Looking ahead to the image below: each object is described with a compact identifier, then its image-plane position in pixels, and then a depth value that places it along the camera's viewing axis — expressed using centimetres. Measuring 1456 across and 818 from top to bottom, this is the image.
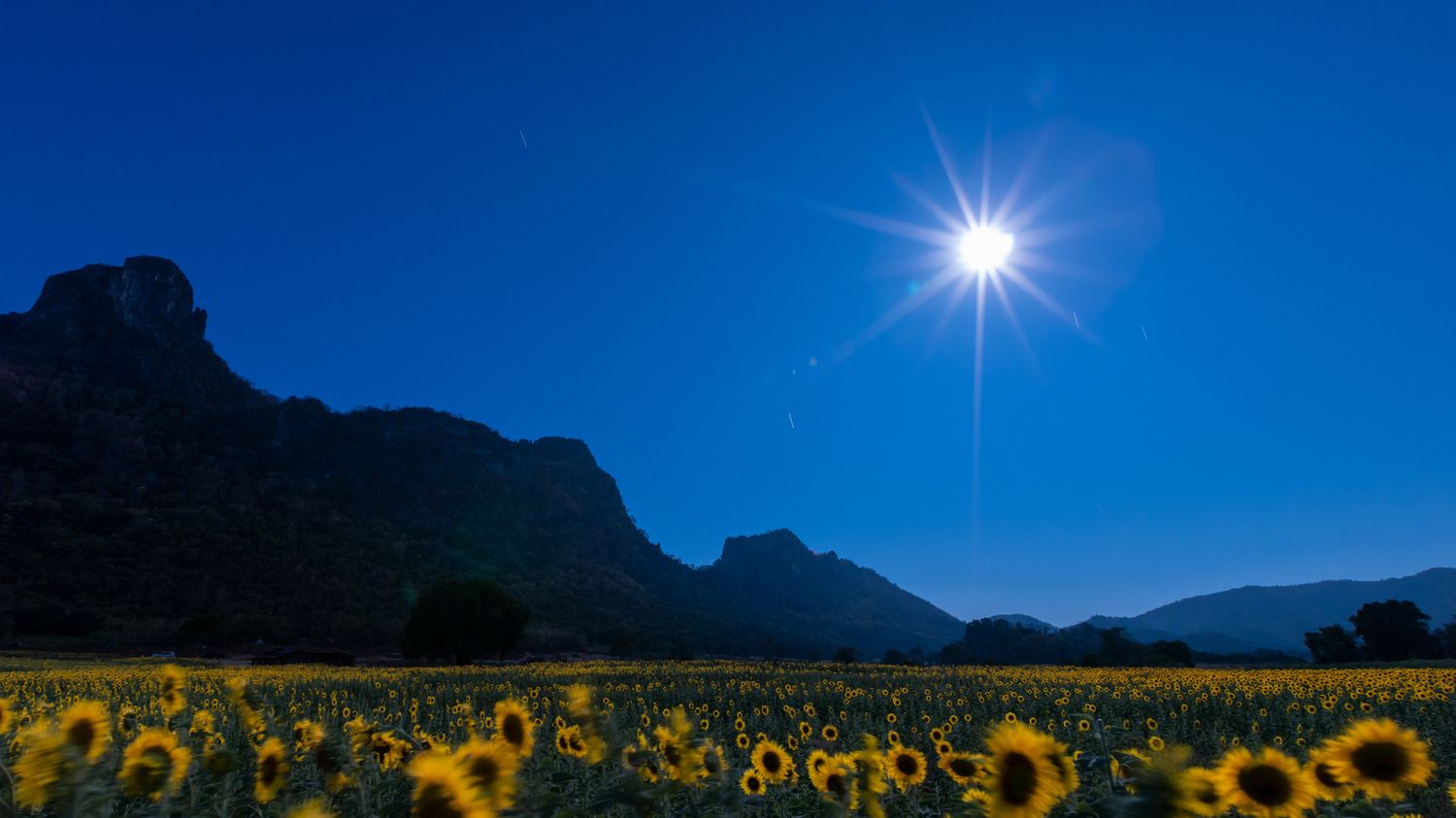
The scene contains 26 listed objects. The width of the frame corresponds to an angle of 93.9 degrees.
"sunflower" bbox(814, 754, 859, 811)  215
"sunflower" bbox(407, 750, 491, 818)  131
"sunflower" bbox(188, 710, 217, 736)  365
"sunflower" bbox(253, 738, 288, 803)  208
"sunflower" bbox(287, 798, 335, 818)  142
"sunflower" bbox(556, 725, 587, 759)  329
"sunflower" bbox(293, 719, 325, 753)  224
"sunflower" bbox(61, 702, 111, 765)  172
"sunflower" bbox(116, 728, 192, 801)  178
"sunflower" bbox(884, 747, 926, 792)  349
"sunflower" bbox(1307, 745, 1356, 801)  200
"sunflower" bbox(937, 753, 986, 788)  257
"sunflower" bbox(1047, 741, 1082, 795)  189
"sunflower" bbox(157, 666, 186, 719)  293
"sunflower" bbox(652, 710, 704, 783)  216
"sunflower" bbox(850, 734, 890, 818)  231
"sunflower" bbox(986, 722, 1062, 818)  176
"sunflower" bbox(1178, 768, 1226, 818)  102
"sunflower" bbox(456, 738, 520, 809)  147
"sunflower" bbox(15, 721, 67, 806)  130
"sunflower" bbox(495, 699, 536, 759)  225
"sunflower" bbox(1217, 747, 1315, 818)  177
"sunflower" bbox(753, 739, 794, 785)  370
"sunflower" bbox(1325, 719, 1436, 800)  200
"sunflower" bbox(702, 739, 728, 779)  202
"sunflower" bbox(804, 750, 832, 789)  324
